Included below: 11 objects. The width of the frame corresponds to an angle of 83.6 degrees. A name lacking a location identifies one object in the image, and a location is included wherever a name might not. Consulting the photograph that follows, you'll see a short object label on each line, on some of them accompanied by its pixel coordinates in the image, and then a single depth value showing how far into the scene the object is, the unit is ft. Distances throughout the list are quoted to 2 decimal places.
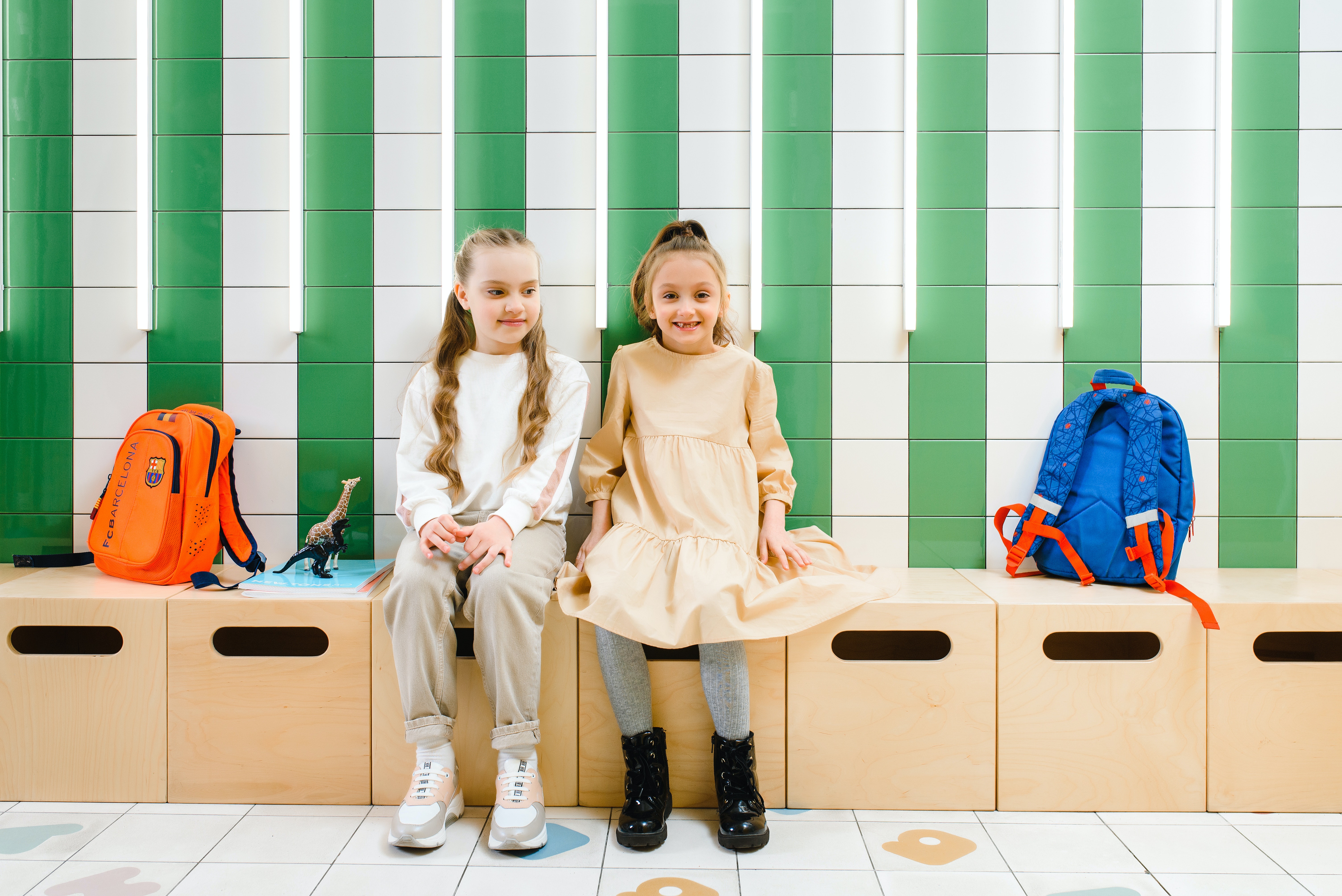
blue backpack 5.56
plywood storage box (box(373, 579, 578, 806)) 5.13
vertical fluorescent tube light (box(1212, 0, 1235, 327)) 6.16
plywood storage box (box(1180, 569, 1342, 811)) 5.00
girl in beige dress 4.72
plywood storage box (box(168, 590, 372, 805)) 5.16
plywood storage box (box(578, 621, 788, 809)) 5.11
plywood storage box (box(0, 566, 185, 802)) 5.16
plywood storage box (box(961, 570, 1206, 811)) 5.01
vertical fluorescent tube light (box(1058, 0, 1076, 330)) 6.19
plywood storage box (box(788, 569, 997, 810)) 5.08
